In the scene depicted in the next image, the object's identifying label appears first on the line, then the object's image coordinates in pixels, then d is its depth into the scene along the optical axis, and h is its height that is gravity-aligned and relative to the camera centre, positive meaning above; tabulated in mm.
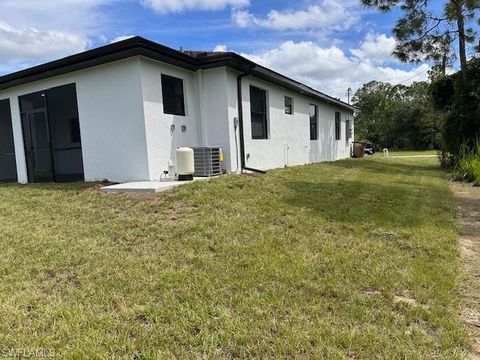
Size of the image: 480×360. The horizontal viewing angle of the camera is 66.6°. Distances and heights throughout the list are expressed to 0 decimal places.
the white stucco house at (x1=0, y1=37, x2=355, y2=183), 8125 +995
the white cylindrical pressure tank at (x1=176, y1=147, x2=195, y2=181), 8008 -343
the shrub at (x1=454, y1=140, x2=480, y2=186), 10297 -981
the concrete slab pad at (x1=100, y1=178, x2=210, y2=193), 6969 -725
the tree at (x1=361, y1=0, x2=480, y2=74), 14070 +4049
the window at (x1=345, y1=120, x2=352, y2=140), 21359 +628
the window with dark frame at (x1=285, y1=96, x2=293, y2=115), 12945 +1337
